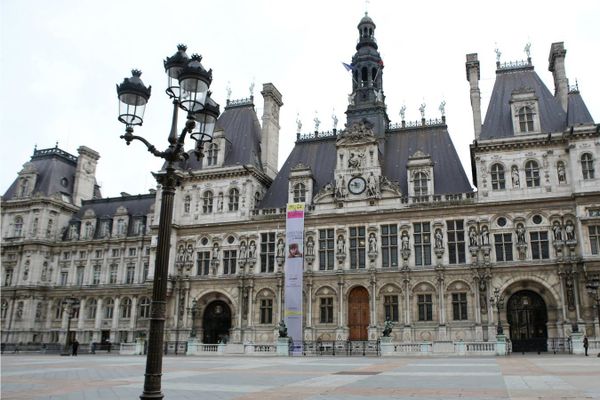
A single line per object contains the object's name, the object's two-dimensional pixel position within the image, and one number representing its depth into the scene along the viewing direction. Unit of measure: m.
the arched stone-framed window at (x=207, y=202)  49.75
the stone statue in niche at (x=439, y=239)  40.88
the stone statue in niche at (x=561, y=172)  39.71
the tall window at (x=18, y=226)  62.25
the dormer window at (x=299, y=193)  46.87
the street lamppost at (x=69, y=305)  43.59
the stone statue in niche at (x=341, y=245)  43.53
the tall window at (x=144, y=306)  55.21
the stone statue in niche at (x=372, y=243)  42.59
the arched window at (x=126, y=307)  57.41
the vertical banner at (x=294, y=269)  42.47
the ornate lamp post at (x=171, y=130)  9.45
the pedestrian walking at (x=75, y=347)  39.66
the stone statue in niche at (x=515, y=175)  40.69
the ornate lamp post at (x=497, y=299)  37.92
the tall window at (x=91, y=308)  58.91
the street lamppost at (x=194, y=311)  46.63
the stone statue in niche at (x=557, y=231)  38.44
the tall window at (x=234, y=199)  48.82
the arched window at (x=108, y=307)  58.25
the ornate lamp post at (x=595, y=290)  31.56
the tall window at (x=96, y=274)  60.09
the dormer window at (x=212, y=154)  51.50
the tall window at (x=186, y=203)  50.51
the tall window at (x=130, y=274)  58.50
